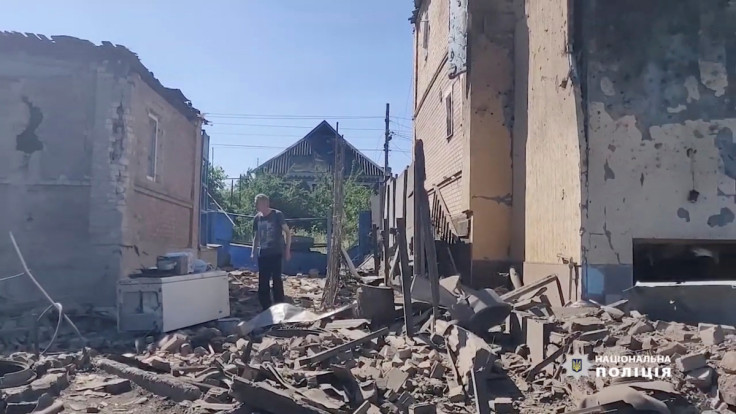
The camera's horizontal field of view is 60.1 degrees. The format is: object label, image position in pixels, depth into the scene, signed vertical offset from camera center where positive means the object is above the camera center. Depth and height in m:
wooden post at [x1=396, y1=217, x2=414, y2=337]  6.61 -0.31
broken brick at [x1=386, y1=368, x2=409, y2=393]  4.87 -1.02
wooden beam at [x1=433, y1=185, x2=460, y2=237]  10.09 +0.70
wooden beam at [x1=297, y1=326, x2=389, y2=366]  5.62 -0.94
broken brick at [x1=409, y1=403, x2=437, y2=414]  4.44 -1.12
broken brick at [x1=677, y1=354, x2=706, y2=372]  4.41 -0.75
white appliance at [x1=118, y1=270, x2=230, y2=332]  7.94 -0.76
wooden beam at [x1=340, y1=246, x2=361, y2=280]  14.04 -0.40
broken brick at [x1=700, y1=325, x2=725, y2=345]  4.76 -0.62
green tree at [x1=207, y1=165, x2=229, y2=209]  35.68 +3.64
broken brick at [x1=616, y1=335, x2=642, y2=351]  4.83 -0.69
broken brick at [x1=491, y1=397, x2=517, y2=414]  4.46 -1.09
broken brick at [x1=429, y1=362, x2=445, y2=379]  5.18 -1.00
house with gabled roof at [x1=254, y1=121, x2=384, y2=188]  39.12 +5.56
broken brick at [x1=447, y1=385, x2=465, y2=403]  4.72 -1.08
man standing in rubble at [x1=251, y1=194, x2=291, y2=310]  9.61 -0.01
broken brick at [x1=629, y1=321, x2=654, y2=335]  5.14 -0.61
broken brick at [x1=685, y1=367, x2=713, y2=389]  4.30 -0.84
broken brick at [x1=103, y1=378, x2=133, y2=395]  5.33 -1.21
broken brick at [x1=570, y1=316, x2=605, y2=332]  5.30 -0.61
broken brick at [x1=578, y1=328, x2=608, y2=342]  5.07 -0.67
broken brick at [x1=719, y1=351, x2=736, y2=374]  4.28 -0.73
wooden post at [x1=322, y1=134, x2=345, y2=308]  10.41 +0.05
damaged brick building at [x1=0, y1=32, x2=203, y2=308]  9.96 +1.28
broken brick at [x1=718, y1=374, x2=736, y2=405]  4.12 -0.87
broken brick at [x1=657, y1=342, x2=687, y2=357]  4.64 -0.70
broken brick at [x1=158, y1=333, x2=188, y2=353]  7.02 -1.10
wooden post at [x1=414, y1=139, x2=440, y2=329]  6.66 +0.31
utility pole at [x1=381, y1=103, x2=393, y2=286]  12.20 +0.29
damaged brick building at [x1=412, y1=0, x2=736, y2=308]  6.67 +1.17
